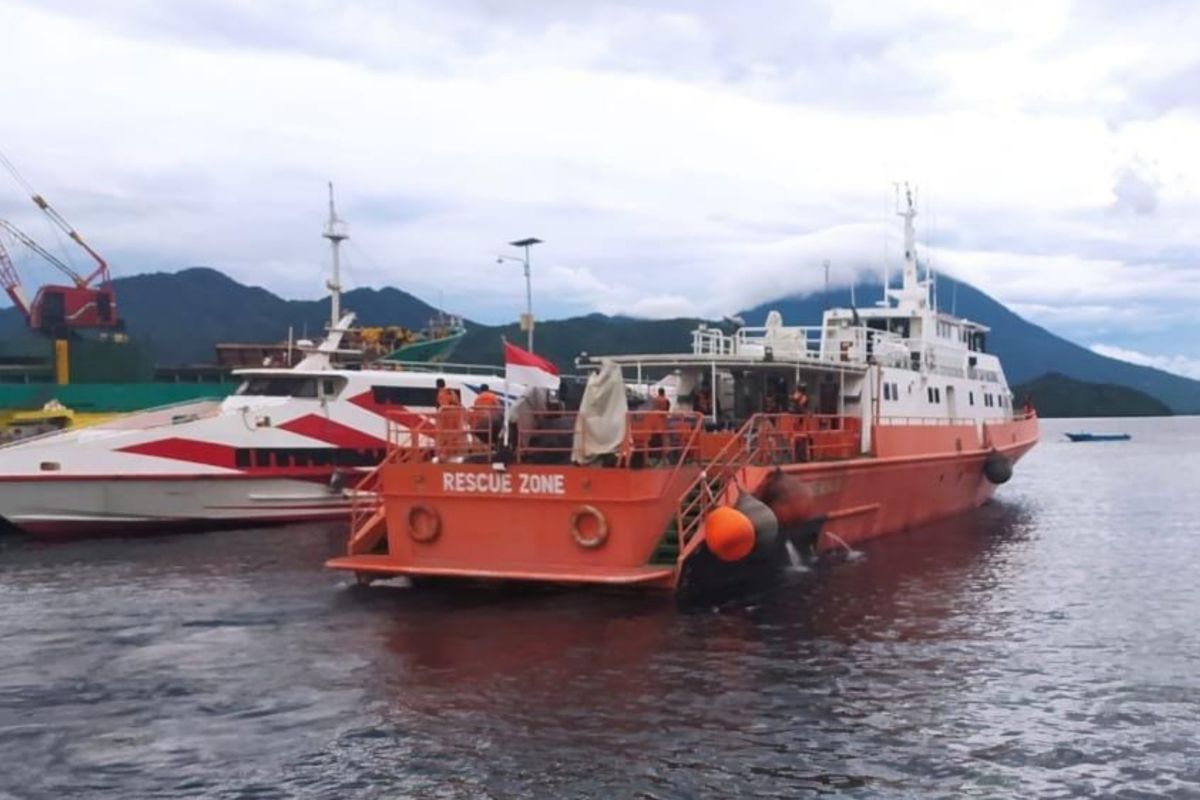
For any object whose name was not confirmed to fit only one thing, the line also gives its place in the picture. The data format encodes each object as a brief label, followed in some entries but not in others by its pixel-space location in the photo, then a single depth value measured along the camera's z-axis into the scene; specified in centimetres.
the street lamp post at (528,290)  3609
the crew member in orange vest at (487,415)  1833
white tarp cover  1694
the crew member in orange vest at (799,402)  2248
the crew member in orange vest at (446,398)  1934
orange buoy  1636
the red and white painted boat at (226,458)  2588
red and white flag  1839
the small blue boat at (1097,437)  9806
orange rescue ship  1683
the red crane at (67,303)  6475
